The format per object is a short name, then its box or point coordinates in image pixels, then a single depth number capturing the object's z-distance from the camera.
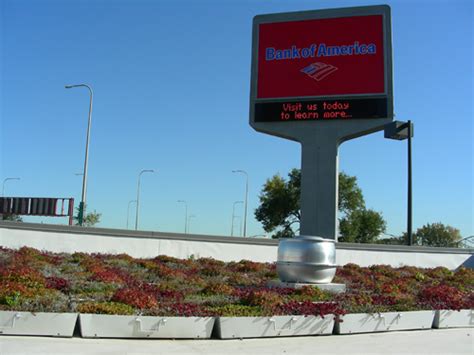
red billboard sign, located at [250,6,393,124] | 20.66
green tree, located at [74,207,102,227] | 67.55
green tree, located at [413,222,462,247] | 94.74
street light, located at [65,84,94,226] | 33.69
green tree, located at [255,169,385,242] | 61.69
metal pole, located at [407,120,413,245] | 23.20
